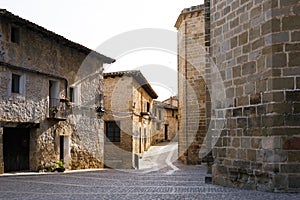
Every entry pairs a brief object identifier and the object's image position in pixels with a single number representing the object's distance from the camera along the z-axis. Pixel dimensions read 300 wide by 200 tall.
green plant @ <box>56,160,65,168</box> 15.05
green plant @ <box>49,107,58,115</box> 14.93
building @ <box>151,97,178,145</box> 38.59
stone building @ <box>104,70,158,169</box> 23.11
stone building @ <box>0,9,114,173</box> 12.99
